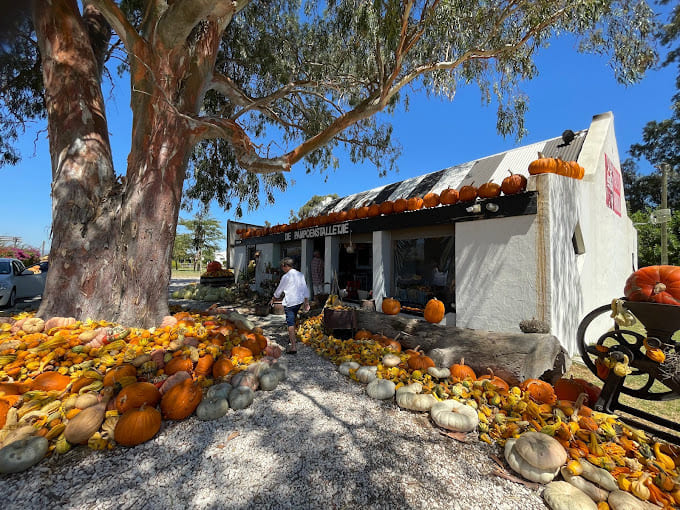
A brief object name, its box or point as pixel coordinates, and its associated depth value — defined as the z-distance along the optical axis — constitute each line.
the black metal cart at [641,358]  2.33
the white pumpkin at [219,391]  3.14
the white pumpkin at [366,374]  3.88
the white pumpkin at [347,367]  4.18
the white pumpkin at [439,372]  3.61
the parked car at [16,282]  8.29
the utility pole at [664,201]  11.41
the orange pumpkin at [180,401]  2.82
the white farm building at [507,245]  5.07
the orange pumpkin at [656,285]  2.36
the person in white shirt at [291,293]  5.11
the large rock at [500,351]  3.54
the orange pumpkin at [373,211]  7.81
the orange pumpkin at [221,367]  3.60
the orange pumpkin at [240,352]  4.06
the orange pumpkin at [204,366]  3.51
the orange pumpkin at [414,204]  6.91
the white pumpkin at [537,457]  2.14
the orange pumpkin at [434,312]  5.17
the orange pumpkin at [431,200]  6.54
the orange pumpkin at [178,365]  3.32
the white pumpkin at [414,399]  3.13
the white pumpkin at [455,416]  2.77
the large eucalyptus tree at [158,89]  4.67
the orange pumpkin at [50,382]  2.81
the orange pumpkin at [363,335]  5.28
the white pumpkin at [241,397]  3.10
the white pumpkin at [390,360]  4.06
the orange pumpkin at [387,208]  7.46
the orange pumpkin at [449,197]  6.16
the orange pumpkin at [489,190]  5.55
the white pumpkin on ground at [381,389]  3.46
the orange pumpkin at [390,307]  5.87
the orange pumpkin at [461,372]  3.63
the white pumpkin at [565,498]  1.88
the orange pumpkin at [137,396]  2.67
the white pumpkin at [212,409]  2.89
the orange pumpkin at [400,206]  7.12
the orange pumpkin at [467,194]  5.81
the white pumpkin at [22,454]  2.05
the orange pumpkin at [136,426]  2.43
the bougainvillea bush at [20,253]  18.02
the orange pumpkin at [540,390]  3.09
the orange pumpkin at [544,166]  5.23
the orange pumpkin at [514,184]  5.19
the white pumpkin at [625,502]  1.85
